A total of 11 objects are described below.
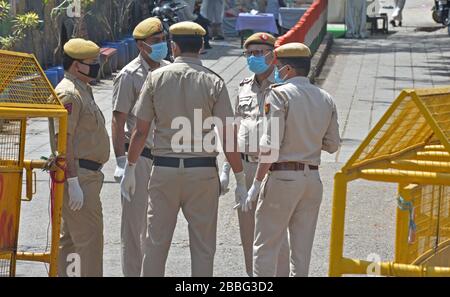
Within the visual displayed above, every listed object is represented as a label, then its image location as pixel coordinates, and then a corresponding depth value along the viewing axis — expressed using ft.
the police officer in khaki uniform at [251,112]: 51.62
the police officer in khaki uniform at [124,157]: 51.06
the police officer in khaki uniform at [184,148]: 44.88
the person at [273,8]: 176.63
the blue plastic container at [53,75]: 108.36
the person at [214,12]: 164.91
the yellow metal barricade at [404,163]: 33.62
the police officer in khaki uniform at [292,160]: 45.37
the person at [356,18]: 181.09
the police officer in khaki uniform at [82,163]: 46.64
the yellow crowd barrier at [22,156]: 42.44
